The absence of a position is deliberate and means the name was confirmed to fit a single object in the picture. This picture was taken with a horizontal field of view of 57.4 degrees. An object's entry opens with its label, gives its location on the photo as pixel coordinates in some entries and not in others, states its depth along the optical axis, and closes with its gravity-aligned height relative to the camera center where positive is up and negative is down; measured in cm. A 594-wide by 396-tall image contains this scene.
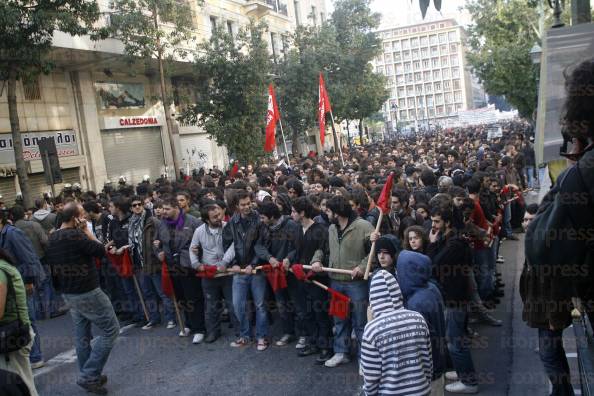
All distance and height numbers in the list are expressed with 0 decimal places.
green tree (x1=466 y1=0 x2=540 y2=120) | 2710 +410
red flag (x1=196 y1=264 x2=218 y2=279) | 689 -140
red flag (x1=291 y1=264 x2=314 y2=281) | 616 -139
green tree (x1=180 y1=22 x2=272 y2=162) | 2028 +239
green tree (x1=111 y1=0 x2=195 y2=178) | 1747 +465
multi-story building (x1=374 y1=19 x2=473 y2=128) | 11794 +1438
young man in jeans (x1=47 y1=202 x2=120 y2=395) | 559 -112
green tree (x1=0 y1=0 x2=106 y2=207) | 1206 +336
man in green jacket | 570 -116
